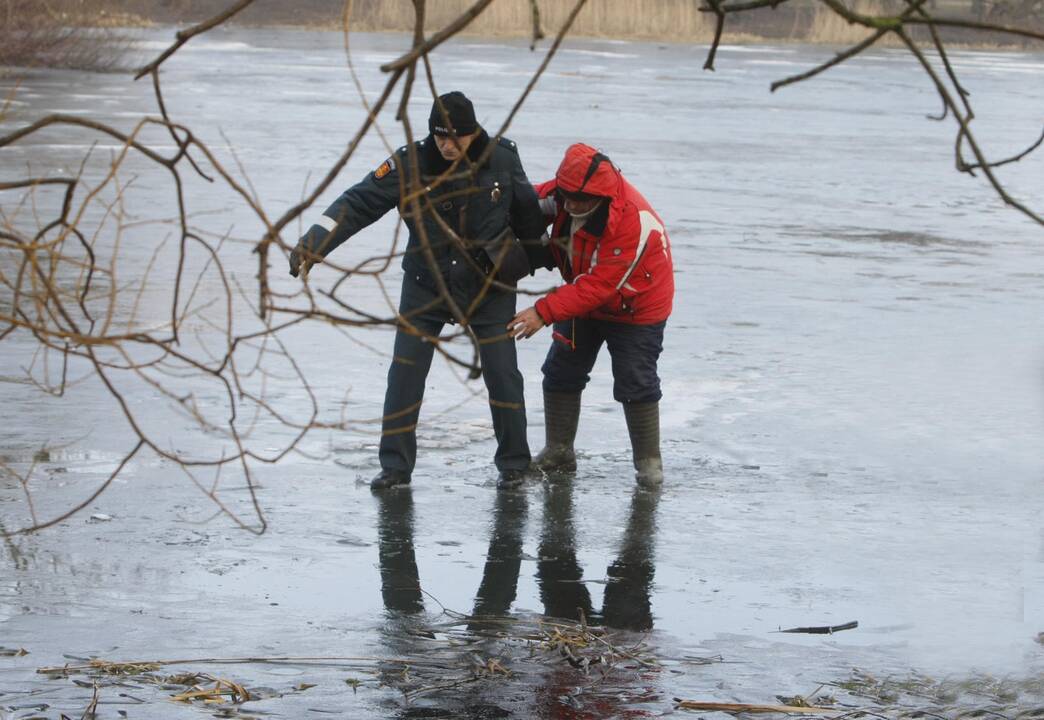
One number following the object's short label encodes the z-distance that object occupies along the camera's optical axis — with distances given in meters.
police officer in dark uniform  12.37
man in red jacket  12.66
